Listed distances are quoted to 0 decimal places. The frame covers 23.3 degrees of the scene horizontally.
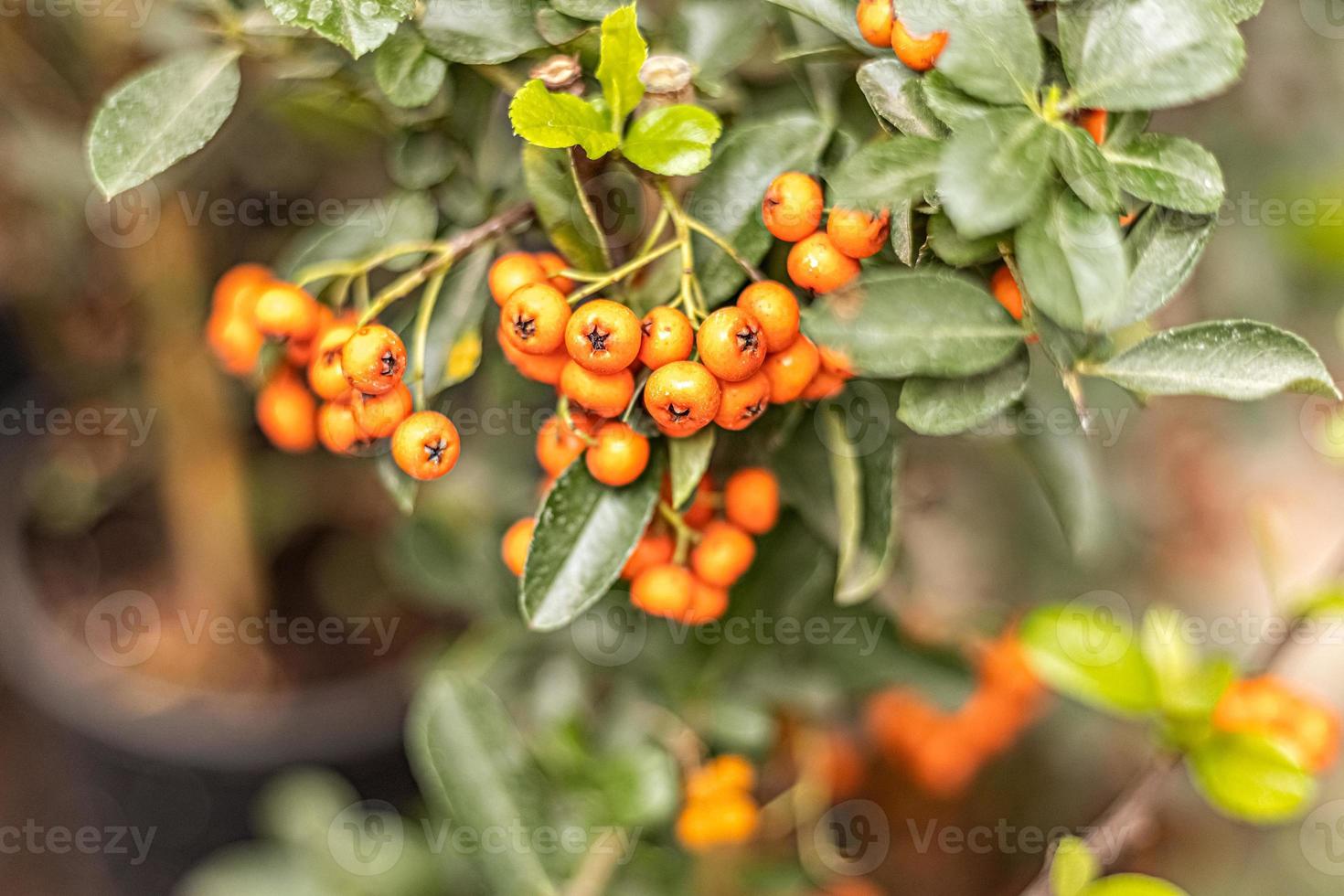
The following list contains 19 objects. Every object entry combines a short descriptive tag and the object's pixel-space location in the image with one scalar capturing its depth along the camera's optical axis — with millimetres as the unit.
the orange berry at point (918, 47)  358
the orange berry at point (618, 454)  373
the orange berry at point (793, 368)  370
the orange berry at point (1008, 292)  371
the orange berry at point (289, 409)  399
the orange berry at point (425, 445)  367
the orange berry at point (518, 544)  390
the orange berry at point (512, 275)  373
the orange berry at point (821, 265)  366
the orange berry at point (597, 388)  365
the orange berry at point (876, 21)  362
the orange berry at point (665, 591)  385
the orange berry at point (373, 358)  364
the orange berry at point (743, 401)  365
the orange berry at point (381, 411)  371
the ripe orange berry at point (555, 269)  373
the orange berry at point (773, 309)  364
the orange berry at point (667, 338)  363
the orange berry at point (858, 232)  362
